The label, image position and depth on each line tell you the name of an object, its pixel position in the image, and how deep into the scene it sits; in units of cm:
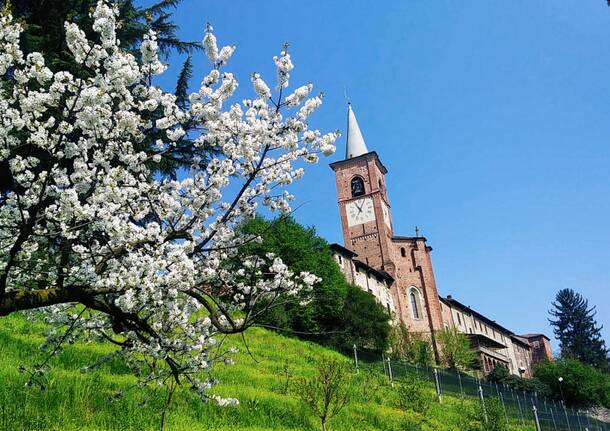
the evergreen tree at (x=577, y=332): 7294
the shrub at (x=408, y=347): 4194
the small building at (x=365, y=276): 4261
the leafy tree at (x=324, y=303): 2981
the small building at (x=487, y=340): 5788
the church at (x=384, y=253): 5069
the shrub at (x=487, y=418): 1411
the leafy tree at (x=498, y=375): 4506
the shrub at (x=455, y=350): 4609
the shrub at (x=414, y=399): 1650
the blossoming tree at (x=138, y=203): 511
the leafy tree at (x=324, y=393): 1194
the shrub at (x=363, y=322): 3281
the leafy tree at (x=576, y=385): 4453
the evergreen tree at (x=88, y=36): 1123
